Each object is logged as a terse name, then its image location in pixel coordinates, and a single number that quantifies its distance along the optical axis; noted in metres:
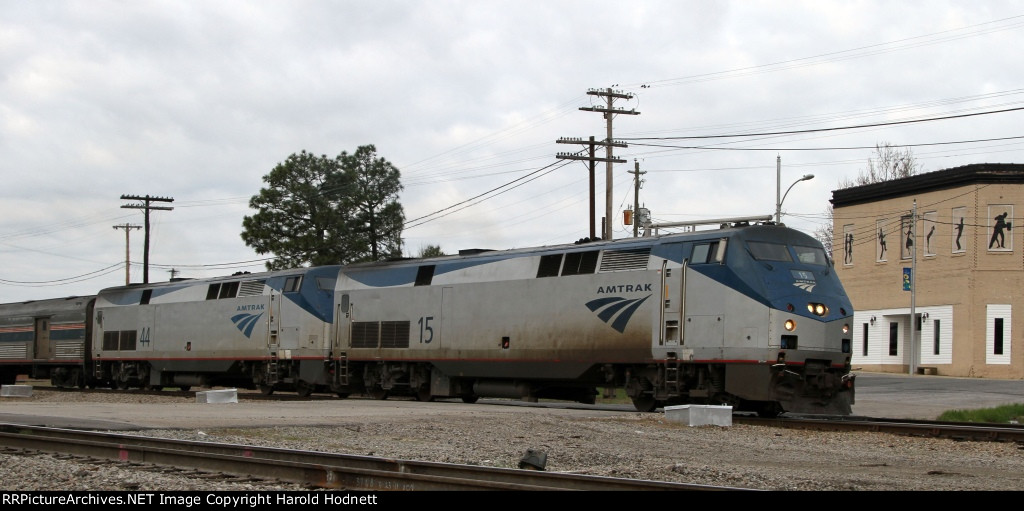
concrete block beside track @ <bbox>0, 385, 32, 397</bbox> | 29.22
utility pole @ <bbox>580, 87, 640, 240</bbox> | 41.38
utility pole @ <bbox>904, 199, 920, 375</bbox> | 46.10
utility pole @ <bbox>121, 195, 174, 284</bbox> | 58.73
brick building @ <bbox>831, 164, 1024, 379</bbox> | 45.12
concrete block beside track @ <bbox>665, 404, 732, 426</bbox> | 18.45
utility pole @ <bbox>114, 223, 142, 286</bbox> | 80.34
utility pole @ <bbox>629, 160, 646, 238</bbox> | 47.56
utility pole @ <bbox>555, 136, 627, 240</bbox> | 40.22
